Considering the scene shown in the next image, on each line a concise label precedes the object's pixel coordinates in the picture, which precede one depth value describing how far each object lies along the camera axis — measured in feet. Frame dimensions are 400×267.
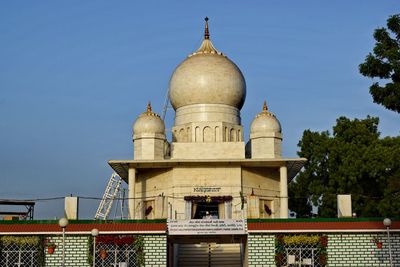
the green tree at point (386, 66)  81.63
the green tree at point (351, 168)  152.46
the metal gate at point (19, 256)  84.23
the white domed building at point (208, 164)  121.80
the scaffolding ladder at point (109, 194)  157.51
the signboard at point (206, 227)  86.53
